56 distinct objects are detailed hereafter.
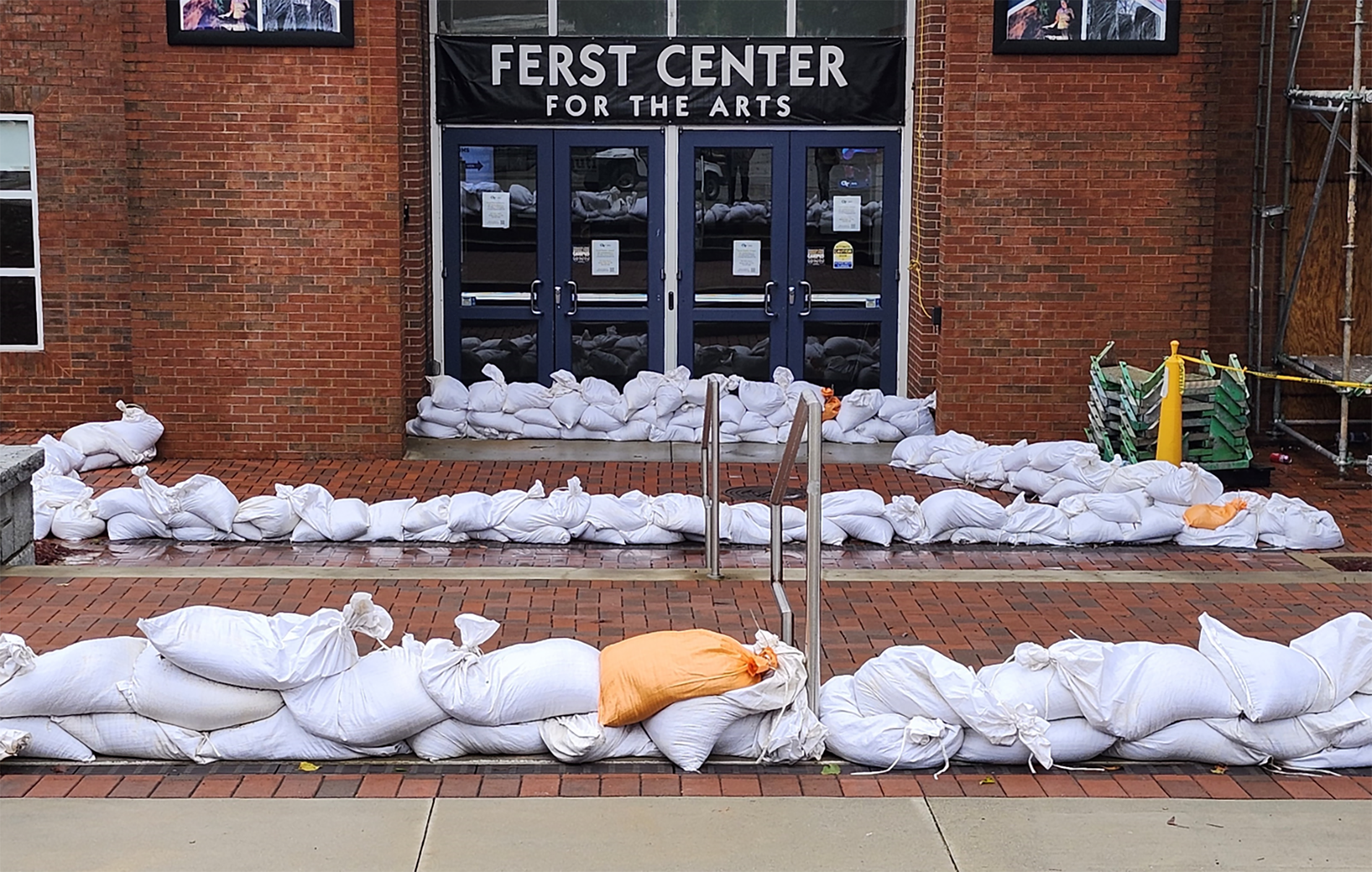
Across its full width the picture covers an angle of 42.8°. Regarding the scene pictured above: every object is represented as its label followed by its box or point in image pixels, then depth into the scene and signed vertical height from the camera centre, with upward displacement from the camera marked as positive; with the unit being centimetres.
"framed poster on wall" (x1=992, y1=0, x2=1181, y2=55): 1216 +152
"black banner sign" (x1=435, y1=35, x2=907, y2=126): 1348 +126
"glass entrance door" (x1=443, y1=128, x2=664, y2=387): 1380 -7
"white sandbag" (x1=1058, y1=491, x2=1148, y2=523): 1017 -150
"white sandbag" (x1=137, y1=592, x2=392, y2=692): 622 -143
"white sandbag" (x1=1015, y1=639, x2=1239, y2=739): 622 -156
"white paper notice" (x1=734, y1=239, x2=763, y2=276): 1392 -9
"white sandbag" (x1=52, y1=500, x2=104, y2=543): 996 -160
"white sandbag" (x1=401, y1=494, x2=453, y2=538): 1004 -157
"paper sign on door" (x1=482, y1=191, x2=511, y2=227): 1387 +28
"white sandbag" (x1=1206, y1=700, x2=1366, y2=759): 628 -173
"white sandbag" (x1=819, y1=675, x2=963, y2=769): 622 -176
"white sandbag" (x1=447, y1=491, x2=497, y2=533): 1003 -155
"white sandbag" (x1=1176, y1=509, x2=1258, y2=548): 1006 -164
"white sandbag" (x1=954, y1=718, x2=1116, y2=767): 626 -178
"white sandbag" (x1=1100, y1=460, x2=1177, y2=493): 1070 -139
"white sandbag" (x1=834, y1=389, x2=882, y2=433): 1320 -122
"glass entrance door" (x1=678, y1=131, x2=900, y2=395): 1379 -8
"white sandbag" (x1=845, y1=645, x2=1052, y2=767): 620 -161
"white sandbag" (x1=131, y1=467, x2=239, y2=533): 994 -148
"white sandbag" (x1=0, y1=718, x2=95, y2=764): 623 -178
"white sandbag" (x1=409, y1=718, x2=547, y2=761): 630 -178
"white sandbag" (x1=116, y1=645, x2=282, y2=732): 624 -163
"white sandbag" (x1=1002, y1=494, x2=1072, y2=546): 1015 -160
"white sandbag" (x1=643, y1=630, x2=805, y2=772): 618 -166
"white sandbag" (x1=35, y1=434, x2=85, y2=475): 1138 -141
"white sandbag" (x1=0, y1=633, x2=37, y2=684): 620 -147
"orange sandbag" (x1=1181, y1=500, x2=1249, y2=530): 1017 -155
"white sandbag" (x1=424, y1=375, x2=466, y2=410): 1325 -115
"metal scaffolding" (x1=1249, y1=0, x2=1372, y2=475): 1213 +10
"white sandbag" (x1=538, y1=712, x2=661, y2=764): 622 -176
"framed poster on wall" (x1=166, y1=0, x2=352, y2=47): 1189 +148
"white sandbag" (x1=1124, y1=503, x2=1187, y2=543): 1011 -161
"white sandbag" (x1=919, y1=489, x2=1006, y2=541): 1008 -153
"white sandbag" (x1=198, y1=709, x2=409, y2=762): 627 -179
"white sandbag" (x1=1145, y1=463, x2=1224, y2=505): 1059 -144
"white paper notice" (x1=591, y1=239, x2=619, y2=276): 1396 -8
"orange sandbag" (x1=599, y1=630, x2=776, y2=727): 619 -151
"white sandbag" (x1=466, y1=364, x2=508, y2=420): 1329 -115
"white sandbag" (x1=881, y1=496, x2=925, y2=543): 1009 -158
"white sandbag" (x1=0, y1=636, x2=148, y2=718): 620 -157
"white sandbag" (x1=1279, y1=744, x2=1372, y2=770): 629 -183
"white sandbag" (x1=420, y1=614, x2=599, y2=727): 623 -155
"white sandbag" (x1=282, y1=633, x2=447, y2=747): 621 -164
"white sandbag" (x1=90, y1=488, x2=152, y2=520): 999 -149
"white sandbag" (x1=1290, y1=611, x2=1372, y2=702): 637 -147
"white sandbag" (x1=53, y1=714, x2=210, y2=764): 626 -176
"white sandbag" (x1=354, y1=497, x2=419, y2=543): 1002 -160
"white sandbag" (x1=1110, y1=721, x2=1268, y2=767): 628 -178
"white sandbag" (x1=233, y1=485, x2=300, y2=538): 996 -155
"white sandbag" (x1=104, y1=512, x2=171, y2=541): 996 -162
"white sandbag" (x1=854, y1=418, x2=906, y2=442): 1319 -139
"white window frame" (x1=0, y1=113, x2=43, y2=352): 1272 +32
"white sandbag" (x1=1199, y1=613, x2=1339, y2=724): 625 -154
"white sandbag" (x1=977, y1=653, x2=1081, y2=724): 631 -160
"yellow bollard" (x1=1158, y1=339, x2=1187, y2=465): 1131 -107
